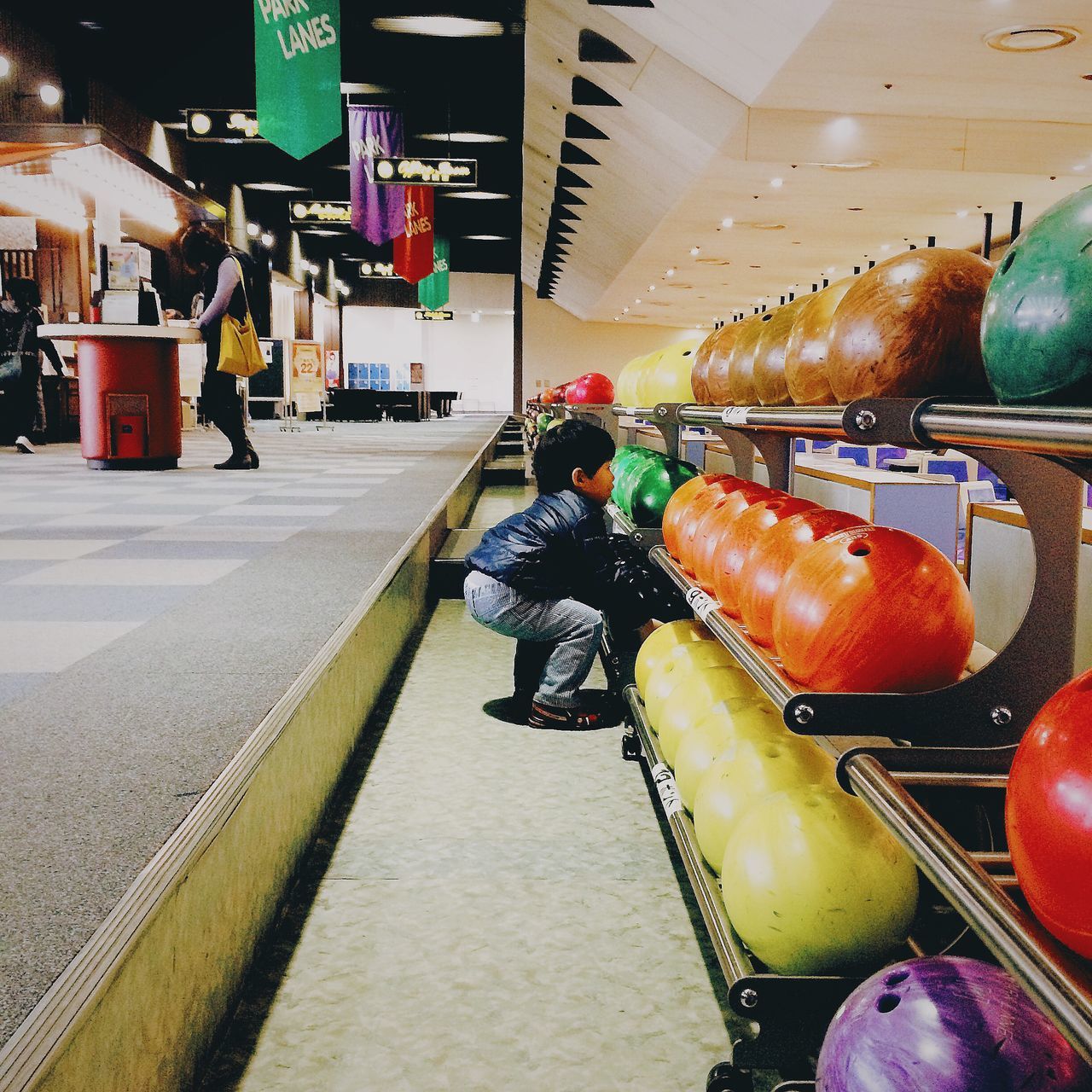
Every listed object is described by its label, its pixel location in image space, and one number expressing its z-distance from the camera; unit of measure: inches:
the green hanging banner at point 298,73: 283.0
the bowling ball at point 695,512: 106.4
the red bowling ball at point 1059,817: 34.7
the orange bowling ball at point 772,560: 75.5
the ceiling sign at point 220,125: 419.8
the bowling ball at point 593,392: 220.5
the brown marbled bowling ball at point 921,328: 57.4
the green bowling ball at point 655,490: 138.3
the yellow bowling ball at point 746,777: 75.4
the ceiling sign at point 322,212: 644.1
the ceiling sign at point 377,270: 954.1
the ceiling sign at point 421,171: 503.8
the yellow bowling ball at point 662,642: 116.8
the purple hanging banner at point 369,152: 530.6
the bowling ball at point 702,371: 118.3
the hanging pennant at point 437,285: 933.8
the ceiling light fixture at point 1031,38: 316.5
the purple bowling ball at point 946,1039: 40.5
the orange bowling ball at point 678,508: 113.7
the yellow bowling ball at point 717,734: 85.4
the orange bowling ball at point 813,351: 72.4
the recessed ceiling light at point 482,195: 910.4
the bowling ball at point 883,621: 59.6
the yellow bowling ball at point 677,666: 106.7
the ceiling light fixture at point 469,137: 727.7
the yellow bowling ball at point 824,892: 62.5
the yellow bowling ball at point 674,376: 140.7
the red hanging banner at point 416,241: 627.8
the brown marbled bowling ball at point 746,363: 98.2
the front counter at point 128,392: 295.6
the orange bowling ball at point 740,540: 85.6
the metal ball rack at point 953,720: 36.5
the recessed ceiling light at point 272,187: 822.8
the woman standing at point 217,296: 293.6
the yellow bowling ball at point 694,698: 96.0
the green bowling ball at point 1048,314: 38.8
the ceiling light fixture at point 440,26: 491.8
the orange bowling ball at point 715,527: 95.0
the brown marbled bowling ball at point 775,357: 89.6
